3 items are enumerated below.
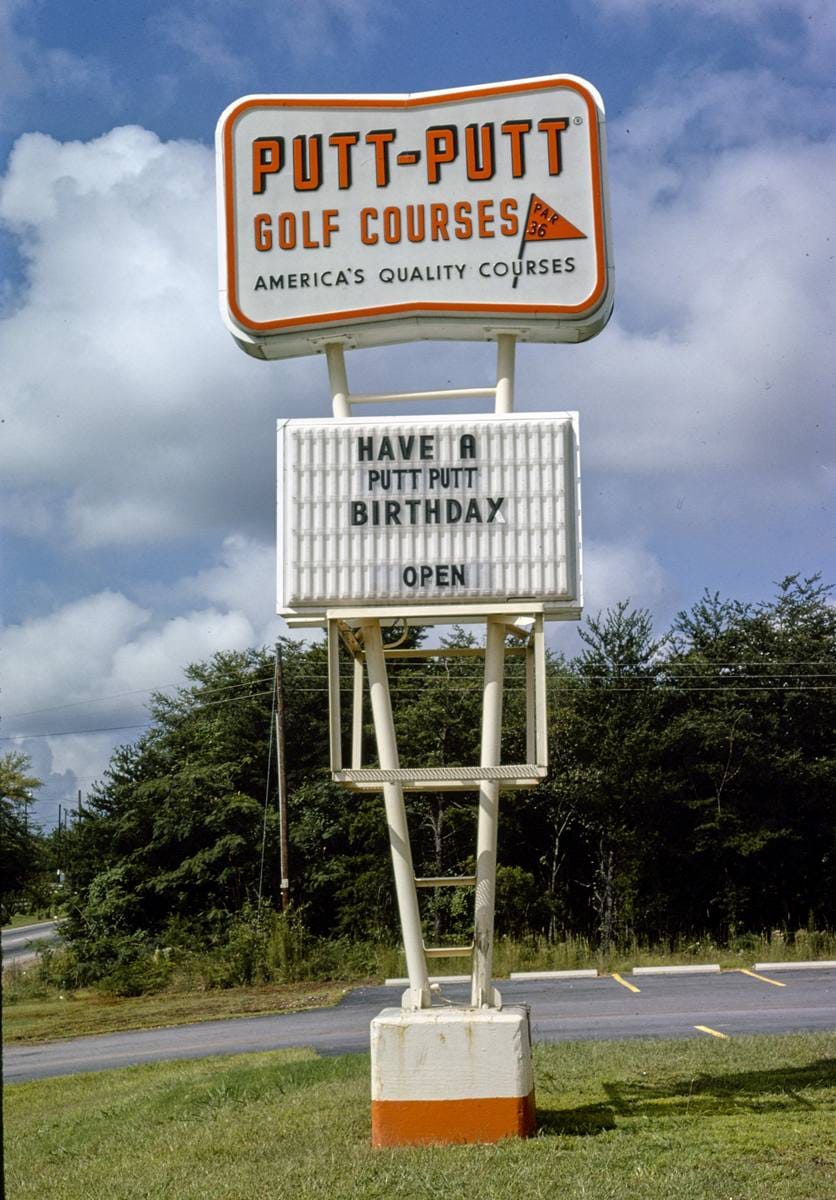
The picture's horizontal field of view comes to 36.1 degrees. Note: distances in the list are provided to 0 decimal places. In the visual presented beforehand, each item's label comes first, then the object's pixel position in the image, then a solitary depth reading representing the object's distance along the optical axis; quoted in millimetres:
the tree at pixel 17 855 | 36281
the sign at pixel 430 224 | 8836
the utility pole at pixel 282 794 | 28047
